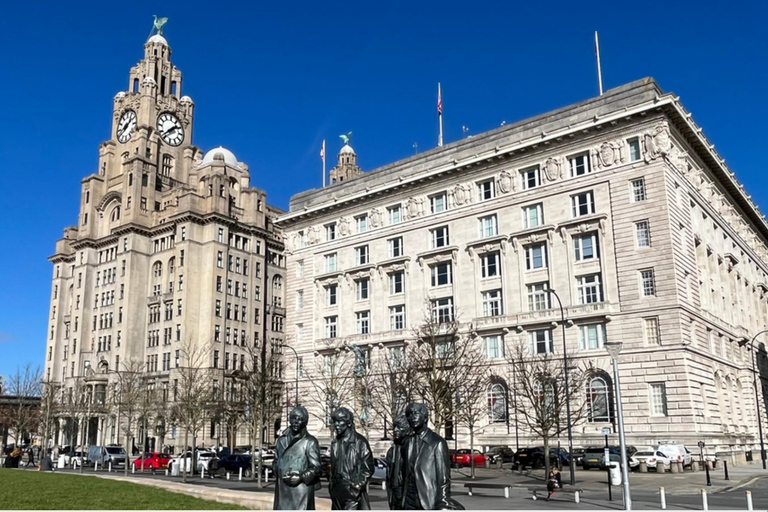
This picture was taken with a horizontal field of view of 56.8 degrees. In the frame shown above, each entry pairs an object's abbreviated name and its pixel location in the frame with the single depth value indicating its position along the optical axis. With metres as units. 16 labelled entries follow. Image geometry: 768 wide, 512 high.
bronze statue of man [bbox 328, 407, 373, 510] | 11.76
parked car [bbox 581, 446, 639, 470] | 43.45
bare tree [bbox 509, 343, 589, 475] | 43.28
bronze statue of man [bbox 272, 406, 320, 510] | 11.42
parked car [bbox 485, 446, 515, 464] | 50.06
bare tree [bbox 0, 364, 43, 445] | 76.25
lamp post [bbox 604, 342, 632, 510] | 22.33
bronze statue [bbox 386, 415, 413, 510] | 10.71
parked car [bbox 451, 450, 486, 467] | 48.02
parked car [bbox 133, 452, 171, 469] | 56.50
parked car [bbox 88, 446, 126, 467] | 60.19
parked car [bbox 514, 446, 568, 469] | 46.25
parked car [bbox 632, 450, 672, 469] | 42.81
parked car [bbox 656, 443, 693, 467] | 43.21
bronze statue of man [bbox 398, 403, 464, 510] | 10.13
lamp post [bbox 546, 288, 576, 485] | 33.72
